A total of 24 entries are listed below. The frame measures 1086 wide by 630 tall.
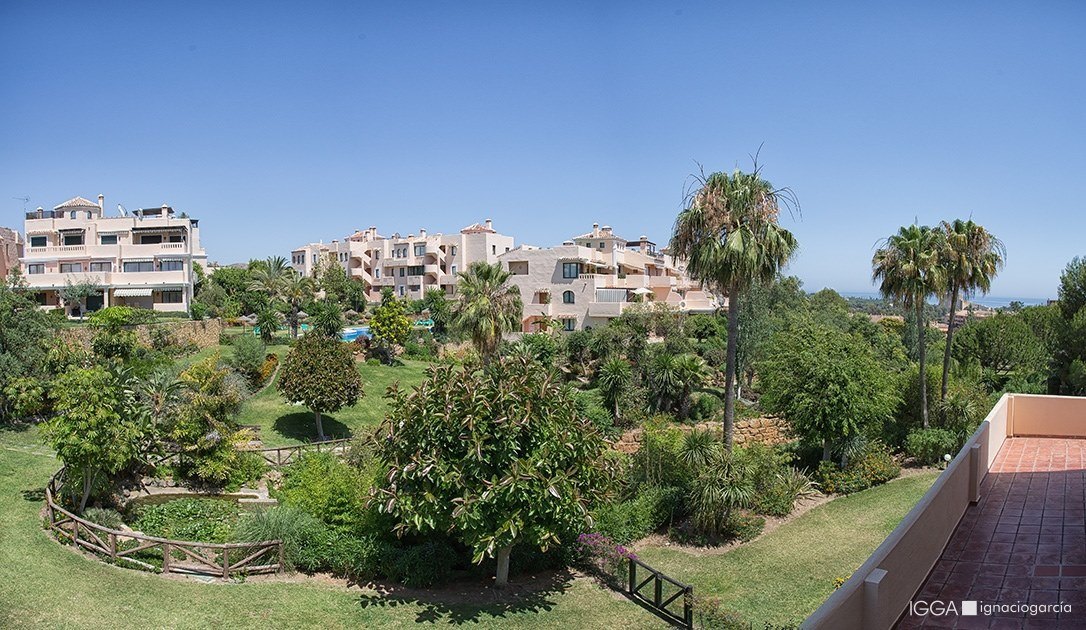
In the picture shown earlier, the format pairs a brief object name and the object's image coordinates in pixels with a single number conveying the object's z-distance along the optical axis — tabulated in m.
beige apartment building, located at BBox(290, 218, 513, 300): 77.00
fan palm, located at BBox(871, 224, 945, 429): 29.77
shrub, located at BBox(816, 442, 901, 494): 24.56
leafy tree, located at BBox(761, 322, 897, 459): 24.84
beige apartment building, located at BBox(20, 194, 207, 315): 51.03
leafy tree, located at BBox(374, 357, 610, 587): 15.41
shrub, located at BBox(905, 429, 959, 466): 26.92
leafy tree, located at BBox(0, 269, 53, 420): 26.11
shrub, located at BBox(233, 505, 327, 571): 17.25
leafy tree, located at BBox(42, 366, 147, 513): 17.50
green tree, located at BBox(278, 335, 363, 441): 31.36
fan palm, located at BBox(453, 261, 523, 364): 32.81
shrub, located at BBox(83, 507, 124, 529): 17.97
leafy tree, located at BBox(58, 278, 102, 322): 48.75
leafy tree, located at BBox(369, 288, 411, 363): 47.12
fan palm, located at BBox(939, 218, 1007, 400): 29.91
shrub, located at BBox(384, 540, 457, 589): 16.97
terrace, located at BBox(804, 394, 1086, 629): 6.74
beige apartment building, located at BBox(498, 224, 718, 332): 53.88
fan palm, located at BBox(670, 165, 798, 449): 22.25
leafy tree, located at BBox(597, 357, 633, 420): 36.84
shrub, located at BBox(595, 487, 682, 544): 20.42
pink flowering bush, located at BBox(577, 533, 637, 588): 17.62
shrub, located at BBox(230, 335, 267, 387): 37.16
